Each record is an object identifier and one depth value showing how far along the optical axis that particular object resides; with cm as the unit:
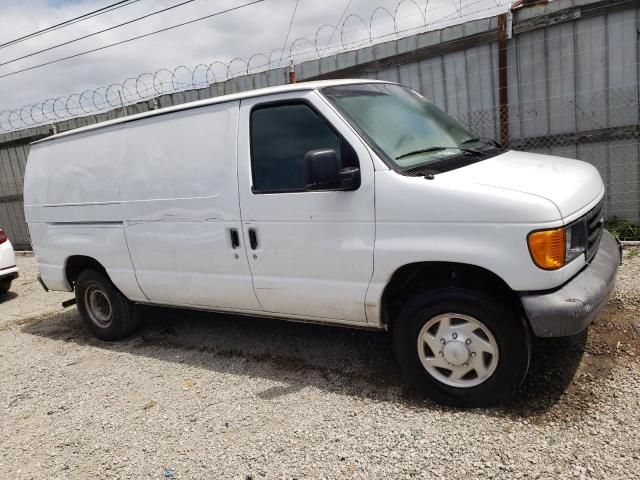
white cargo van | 299
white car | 787
